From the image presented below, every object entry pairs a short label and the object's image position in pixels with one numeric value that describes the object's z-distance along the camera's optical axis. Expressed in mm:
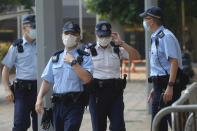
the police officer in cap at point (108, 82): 12620
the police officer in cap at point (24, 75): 13025
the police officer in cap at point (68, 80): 10724
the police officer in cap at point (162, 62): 11737
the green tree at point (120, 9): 37714
